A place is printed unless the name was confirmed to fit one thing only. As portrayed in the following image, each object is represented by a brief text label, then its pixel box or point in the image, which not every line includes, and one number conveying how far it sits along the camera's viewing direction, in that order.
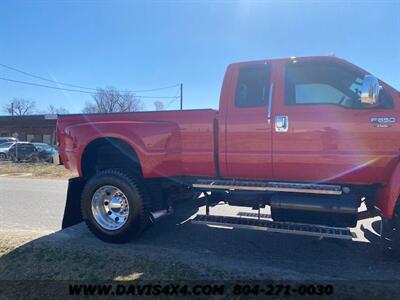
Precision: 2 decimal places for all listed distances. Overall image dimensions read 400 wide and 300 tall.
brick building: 41.12
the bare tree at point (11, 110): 78.44
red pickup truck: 3.94
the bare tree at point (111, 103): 56.09
